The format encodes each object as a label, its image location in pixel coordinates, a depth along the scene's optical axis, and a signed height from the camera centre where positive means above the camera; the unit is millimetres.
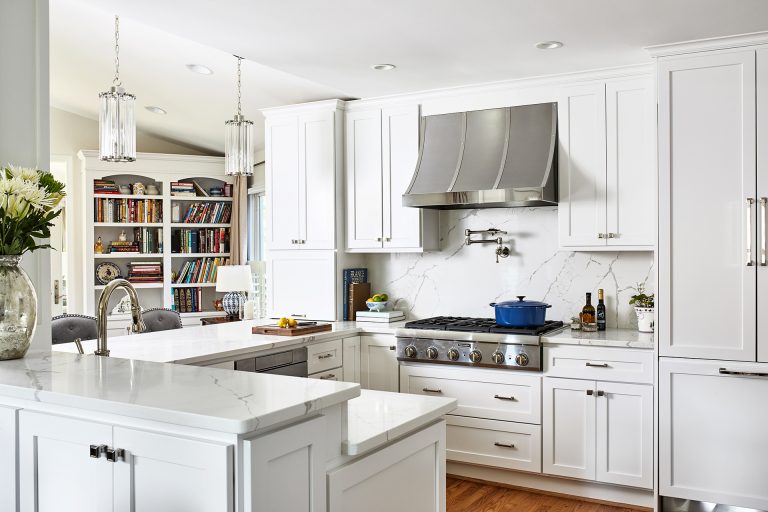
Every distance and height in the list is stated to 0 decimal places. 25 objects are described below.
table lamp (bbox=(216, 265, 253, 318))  6781 -251
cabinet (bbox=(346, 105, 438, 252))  4715 +497
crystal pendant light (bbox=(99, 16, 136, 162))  3742 +710
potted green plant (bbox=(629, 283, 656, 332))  4062 -347
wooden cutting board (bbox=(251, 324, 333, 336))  4117 -465
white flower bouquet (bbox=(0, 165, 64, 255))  1896 +136
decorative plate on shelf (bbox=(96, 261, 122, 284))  7633 -200
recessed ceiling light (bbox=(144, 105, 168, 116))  6844 +1440
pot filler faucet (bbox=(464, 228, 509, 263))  4656 +84
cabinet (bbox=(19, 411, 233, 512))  1396 -475
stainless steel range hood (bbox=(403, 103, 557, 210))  4129 +584
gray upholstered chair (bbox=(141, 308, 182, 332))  5605 -539
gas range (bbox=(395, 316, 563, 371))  3992 -547
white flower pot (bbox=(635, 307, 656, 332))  4055 -395
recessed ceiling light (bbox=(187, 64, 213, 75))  5374 +1452
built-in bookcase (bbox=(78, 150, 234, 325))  7578 +351
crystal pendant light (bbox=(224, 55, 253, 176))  4570 +720
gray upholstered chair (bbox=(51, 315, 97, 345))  5062 -551
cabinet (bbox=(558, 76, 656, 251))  4004 +514
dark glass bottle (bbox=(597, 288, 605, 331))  4242 -381
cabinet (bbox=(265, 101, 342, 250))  4922 +565
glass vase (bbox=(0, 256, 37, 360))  1977 -159
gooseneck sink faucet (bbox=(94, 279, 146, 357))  2197 -198
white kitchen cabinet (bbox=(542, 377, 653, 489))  3762 -1000
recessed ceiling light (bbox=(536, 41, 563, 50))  3590 +1091
